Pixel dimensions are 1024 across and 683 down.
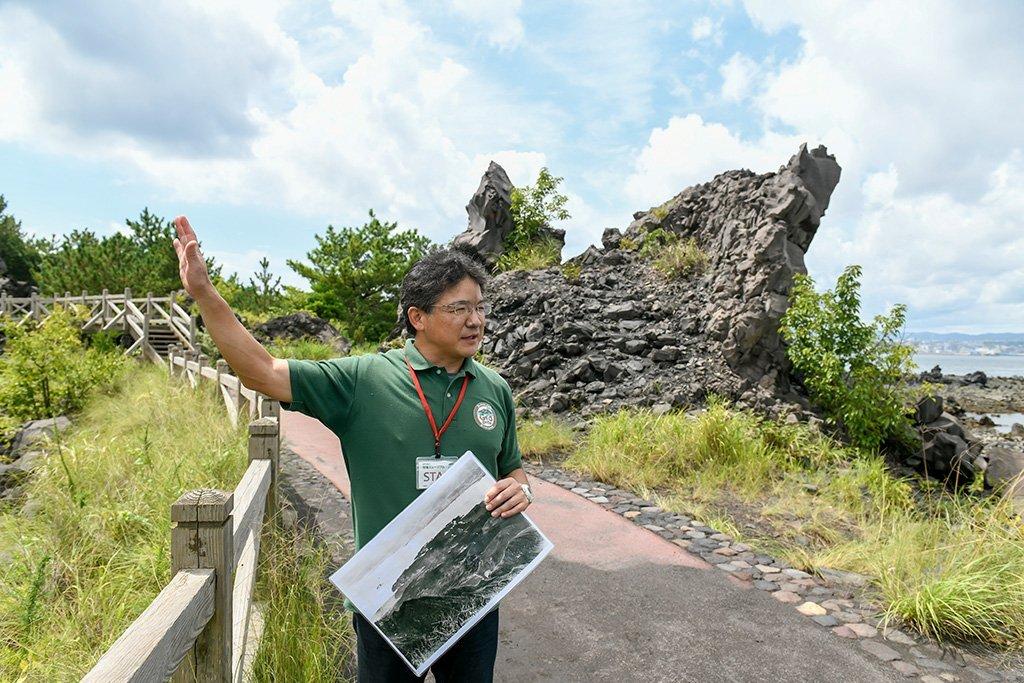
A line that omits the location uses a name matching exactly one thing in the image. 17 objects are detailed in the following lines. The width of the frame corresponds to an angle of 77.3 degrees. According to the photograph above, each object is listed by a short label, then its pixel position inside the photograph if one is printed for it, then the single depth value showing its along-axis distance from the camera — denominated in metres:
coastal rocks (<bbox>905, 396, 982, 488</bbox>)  10.58
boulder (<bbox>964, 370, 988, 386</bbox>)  39.97
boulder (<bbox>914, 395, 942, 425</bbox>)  11.40
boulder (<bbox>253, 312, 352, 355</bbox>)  23.73
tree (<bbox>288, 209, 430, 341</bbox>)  25.06
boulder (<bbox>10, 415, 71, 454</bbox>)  9.48
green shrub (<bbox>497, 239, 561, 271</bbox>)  17.41
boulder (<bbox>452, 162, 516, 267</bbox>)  19.83
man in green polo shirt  1.87
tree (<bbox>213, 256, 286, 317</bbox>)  30.95
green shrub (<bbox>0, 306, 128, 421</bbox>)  11.84
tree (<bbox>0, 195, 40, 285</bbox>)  42.00
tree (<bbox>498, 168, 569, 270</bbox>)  19.52
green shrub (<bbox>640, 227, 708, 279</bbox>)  14.66
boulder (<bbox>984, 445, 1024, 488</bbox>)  9.53
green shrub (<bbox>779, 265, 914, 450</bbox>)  9.89
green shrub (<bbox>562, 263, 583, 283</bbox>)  15.37
